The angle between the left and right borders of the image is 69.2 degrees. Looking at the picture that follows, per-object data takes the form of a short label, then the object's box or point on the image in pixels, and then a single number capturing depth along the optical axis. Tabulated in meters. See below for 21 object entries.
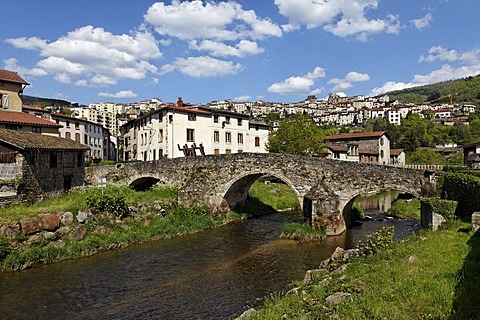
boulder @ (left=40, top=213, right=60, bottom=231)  19.70
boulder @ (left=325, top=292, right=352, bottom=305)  9.16
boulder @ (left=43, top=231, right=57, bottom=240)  19.45
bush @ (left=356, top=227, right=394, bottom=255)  13.78
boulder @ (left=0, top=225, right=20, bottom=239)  18.09
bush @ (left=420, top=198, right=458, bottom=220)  16.36
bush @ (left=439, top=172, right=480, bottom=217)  15.37
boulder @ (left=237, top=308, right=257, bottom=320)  10.13
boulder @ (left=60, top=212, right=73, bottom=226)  20.80
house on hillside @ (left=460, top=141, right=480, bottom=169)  25.27
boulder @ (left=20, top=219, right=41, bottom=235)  18.84
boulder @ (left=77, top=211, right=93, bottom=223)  21.52
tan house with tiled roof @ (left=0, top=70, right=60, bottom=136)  34.57
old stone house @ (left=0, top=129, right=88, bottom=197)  22.84
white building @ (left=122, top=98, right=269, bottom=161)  43.47
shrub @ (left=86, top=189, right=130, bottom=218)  23.22
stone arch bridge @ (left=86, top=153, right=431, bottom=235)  23.81
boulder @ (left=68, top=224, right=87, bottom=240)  20.41
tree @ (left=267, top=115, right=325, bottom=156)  47.72
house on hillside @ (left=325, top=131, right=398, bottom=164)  65.06
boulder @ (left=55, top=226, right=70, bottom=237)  20.14
